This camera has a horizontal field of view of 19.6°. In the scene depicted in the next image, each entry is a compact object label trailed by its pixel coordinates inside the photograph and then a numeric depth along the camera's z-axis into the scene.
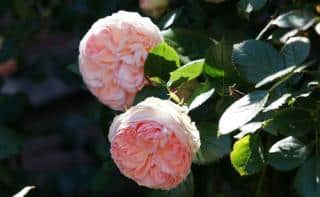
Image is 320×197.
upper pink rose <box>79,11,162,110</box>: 0.93
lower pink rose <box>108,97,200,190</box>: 0.84
